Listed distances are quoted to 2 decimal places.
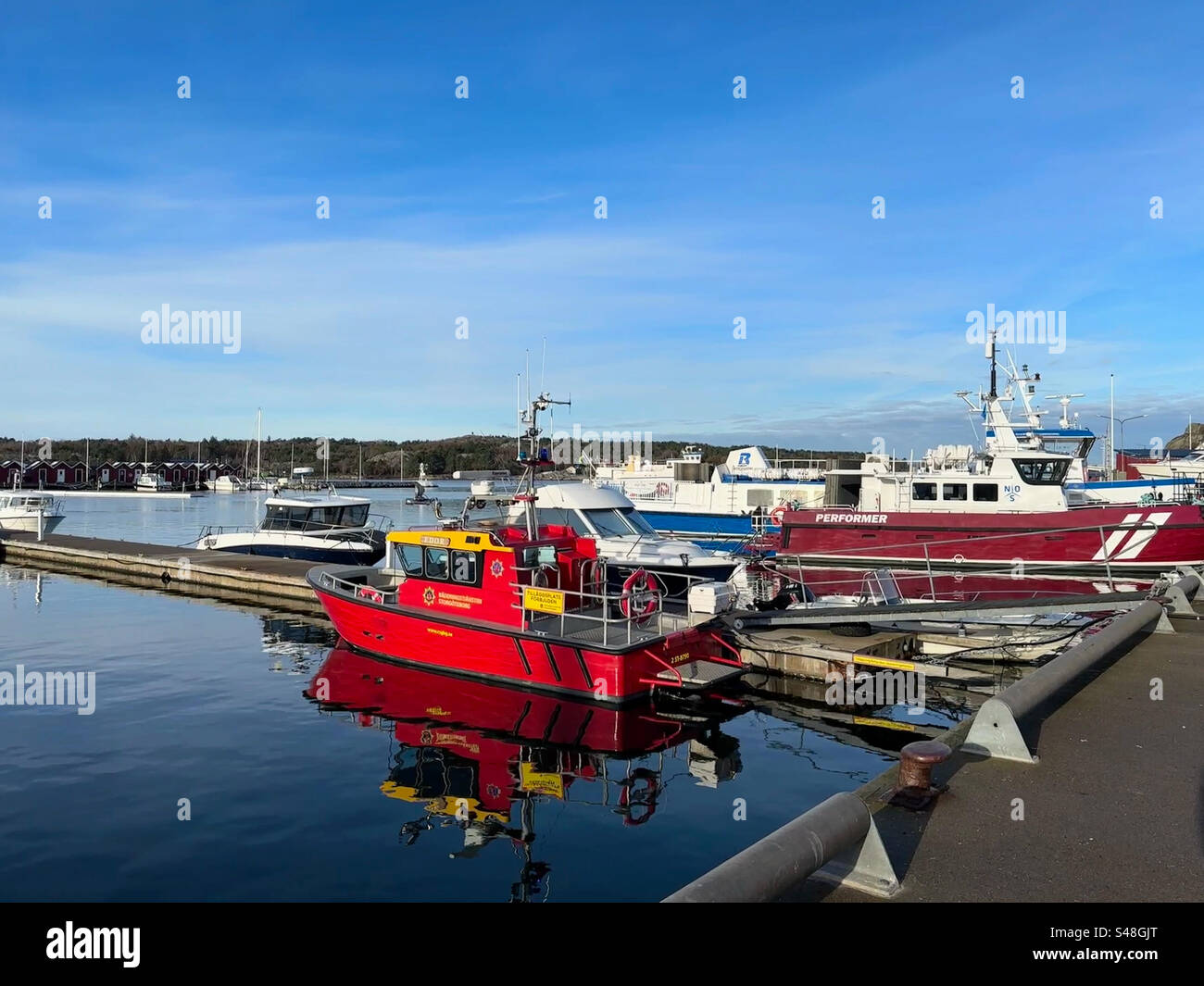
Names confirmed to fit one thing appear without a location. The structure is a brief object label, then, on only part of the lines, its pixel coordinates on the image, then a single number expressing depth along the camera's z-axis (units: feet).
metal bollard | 16.44
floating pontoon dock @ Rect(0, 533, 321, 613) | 81.20
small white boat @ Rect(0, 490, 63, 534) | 137.08
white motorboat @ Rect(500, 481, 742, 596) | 57.72
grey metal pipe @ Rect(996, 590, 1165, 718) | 20.74
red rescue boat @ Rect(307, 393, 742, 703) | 41.19
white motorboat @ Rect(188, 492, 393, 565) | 98.17
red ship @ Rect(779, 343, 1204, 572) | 69.87
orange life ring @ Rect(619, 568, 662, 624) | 42.97
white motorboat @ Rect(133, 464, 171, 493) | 360.89
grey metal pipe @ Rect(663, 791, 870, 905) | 10.88
